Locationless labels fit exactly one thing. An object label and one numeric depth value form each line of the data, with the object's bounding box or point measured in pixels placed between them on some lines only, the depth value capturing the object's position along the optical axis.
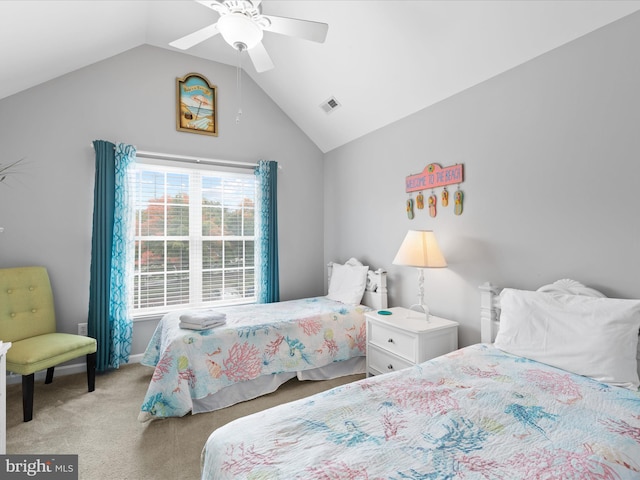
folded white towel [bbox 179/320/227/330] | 2.44
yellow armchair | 2.16
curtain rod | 3.20
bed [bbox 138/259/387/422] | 2.19
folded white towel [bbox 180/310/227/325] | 2.46
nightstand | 2.29
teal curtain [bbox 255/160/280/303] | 3.67
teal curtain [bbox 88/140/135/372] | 2.89
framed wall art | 3.37
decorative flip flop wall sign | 2.48
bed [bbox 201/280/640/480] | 0.96
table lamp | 2.37
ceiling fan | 1.67
